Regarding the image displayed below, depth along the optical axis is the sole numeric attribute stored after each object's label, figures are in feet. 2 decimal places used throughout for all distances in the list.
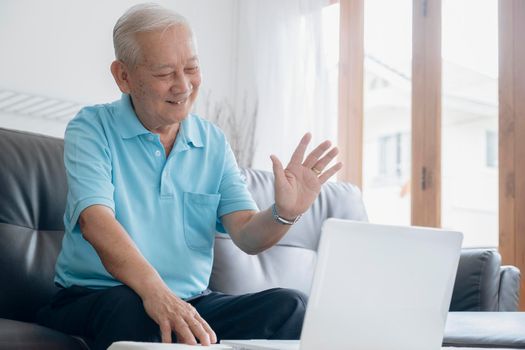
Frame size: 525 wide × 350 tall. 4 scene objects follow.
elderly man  7.01
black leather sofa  7.73
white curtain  13.86
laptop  5.72
